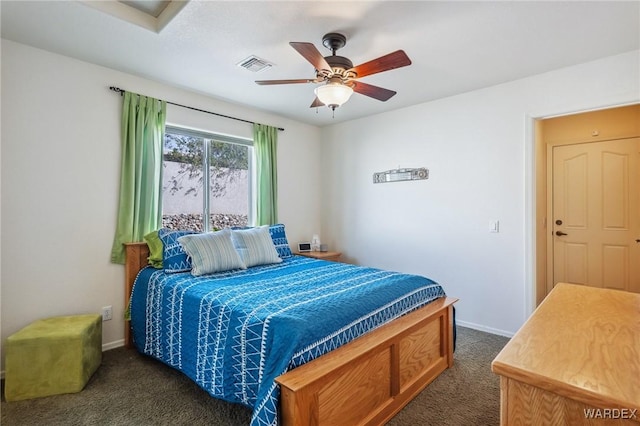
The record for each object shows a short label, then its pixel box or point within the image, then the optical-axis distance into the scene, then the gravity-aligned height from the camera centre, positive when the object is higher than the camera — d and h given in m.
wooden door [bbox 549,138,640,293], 3.40 -0.04
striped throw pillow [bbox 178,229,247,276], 2.67 -0.35
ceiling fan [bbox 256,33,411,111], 1.99 +0.94
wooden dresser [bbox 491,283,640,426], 0.73 -0.41
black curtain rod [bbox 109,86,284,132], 2.87 +1.12
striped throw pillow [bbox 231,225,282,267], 3.05 -0.33
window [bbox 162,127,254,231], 3.36 +0.37
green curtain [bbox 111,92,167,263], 2.92 +0.41
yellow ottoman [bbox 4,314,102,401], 2.08 -0.98
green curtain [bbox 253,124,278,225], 4.02 +0.49
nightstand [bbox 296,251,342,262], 4.16 -0.56
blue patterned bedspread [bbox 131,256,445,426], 1.60 -0.63
